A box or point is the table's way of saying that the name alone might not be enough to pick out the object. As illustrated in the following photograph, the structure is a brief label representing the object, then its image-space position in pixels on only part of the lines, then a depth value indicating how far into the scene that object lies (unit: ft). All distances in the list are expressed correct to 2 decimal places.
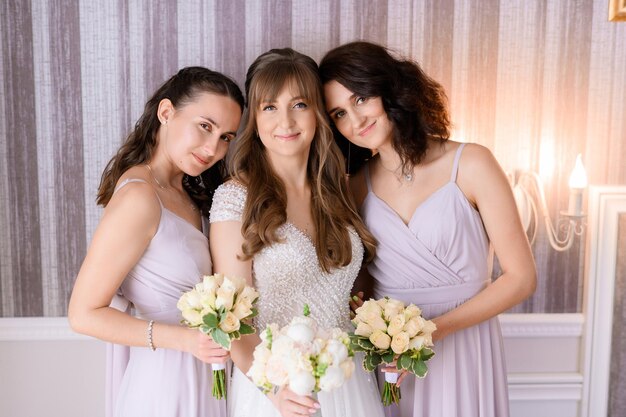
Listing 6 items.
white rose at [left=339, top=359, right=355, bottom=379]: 4.98
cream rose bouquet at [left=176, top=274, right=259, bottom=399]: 5.43
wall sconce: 9.17
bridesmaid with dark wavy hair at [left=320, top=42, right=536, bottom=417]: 7.34
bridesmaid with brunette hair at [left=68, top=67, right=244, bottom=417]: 6.24
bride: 6.75
